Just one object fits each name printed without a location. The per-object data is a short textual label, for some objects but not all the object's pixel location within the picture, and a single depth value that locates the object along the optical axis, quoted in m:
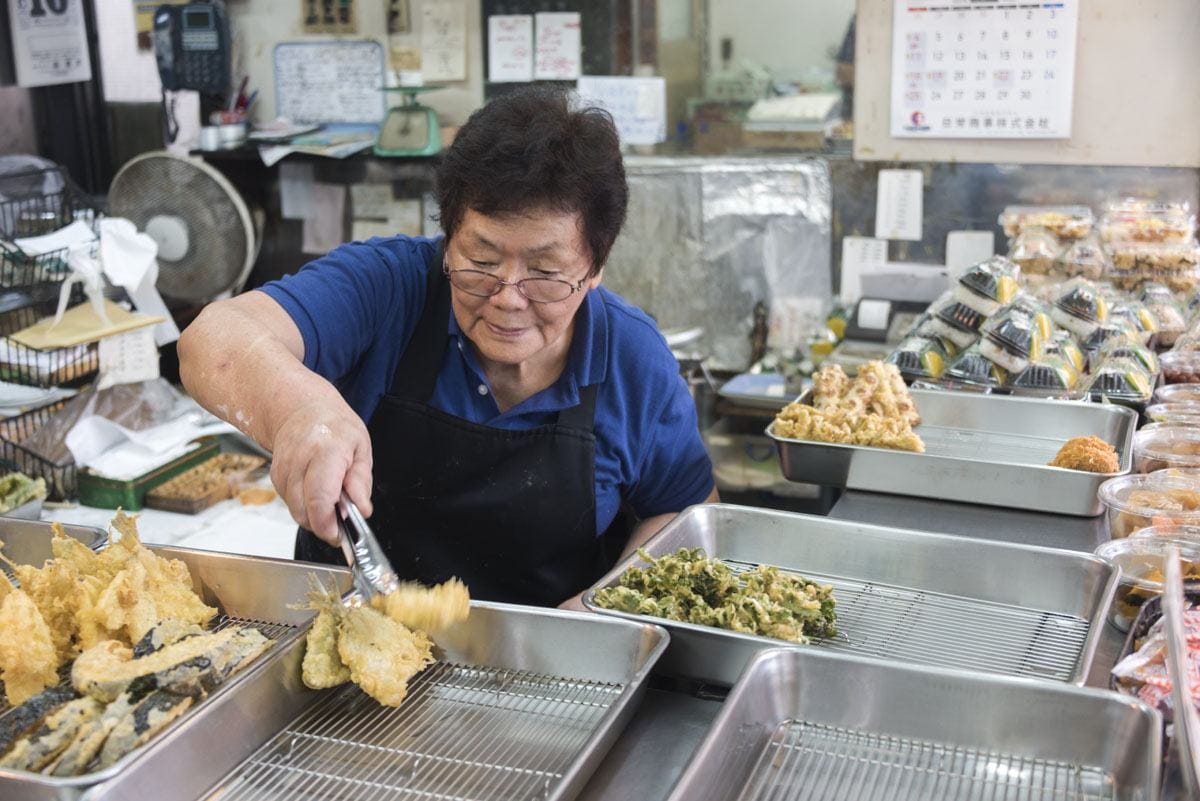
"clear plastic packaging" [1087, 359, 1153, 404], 2.66
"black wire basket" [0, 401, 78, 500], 3.99
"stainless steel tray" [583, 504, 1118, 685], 1.65
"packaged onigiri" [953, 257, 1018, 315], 3.04
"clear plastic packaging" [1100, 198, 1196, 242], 3.44
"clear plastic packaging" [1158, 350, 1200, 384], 2.84
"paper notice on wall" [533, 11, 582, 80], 4.67
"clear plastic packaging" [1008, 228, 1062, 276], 3.45
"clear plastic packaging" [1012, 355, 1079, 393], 2.72
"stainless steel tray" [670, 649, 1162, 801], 1.31
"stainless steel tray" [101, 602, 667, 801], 1.34
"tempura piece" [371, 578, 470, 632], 1.57
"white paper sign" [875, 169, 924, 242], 4.32
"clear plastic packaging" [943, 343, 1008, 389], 2.80
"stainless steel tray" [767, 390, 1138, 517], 2.26
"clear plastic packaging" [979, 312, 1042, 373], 2.78
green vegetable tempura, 1.60
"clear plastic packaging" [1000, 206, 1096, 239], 3.56
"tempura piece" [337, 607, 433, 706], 1.49
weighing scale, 4.79
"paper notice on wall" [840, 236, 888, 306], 4.48
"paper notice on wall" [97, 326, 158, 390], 4.18
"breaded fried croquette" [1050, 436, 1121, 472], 2.23
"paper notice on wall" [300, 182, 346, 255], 5.22
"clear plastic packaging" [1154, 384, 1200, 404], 2.60
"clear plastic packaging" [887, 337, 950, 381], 2.89
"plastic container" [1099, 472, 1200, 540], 1.89
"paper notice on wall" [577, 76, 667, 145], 4.63
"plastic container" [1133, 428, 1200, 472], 2.27
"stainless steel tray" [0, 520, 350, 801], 1.72
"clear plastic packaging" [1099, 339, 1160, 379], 2.79
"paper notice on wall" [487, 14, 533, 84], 4.75
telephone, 4.95
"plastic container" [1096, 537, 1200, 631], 1.72
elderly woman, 1.91
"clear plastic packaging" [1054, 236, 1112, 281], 3.40
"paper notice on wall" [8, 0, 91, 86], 5.27
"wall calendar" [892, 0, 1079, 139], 3.98
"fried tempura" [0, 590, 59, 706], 1.46
